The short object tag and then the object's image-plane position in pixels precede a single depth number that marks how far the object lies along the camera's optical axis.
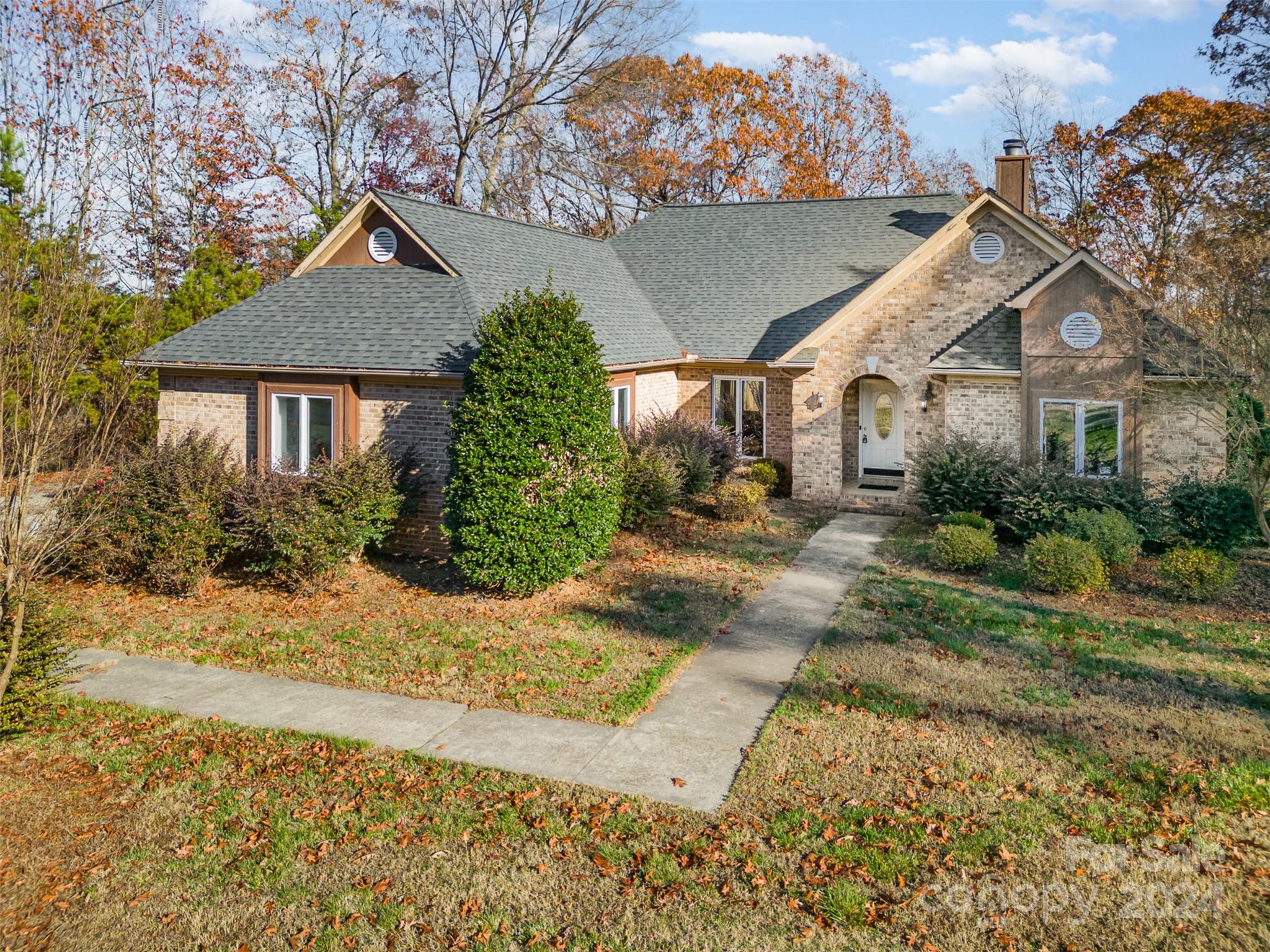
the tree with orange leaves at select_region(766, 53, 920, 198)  38.47
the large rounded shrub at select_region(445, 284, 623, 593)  12.55
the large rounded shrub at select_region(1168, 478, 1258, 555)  14.46
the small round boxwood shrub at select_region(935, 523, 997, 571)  14.41
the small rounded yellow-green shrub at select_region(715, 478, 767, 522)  18.22
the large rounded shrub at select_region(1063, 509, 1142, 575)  13.94
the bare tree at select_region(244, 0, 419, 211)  34.28
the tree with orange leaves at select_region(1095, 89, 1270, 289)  31.88
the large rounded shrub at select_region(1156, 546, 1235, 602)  13.09
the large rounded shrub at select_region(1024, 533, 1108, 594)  13.14
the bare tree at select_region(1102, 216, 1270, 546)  14.28
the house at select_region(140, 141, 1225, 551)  15.51
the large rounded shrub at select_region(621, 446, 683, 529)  16.34
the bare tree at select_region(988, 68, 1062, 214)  39.84
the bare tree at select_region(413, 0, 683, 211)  33.47
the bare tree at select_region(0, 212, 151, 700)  7.07
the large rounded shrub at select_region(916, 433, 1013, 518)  16.55
